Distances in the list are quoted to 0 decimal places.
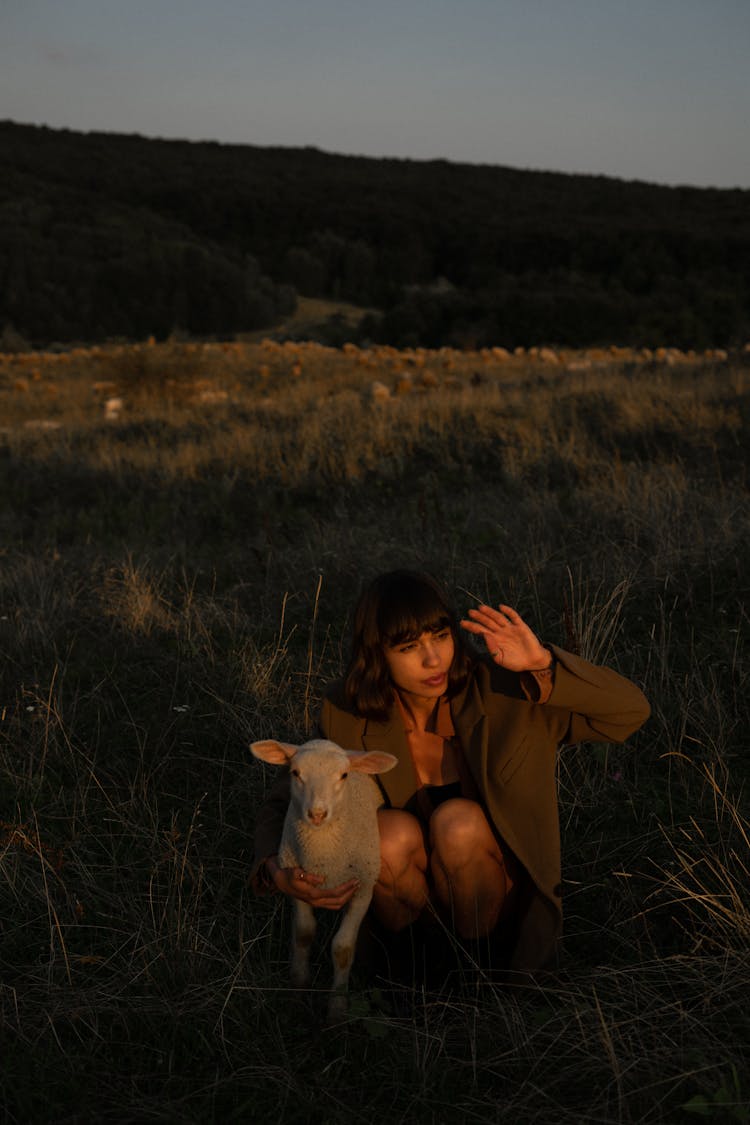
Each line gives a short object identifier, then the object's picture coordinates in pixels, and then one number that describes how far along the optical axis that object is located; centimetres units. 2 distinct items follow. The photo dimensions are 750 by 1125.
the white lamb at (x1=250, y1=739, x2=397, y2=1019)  203
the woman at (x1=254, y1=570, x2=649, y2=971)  212
